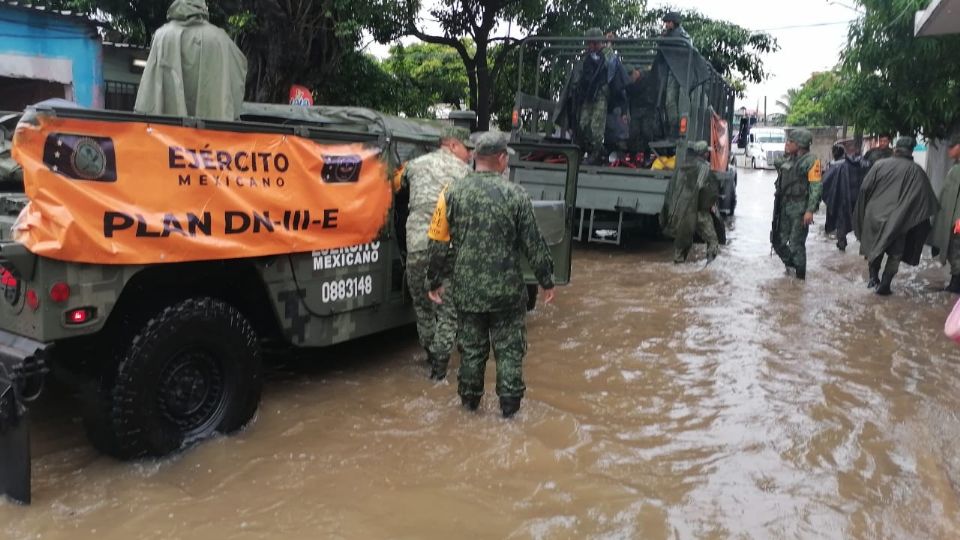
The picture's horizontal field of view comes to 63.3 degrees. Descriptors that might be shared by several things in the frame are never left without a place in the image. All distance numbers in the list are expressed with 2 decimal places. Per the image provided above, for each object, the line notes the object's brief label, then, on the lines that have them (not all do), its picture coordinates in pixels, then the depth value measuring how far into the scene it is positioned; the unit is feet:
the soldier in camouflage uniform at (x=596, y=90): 33.37
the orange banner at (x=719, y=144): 40.47
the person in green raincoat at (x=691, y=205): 31.14
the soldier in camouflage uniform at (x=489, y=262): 13.21
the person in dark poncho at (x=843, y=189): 38.88
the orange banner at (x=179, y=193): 9.66
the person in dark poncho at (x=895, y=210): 25.31
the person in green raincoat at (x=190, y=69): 13.87
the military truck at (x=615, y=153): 32.19
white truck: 130.11
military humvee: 9.68
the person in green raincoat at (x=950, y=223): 25.32
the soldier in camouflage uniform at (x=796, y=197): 27.71
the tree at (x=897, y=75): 27.35
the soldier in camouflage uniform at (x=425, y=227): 15.43
